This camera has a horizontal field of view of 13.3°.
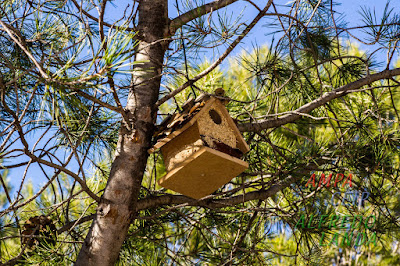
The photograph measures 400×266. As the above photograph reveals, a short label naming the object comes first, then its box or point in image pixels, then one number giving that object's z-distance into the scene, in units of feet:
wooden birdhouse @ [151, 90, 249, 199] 16.02
